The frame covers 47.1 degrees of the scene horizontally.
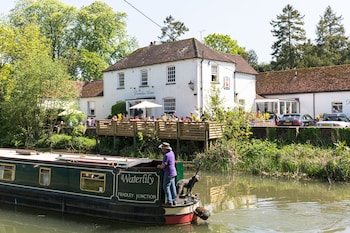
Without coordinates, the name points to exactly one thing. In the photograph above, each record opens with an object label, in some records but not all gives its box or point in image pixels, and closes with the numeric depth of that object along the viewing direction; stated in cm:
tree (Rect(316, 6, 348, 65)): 5172
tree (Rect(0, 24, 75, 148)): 2608
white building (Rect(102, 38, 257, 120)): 2761
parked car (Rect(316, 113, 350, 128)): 2282
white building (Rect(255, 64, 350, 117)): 3134
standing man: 947
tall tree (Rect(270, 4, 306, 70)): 5472
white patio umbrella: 2686
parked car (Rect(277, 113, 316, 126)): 2553
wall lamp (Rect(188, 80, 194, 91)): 2731
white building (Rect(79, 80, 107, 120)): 3591
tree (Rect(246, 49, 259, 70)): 7180
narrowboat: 969
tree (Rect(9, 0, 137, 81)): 4594
